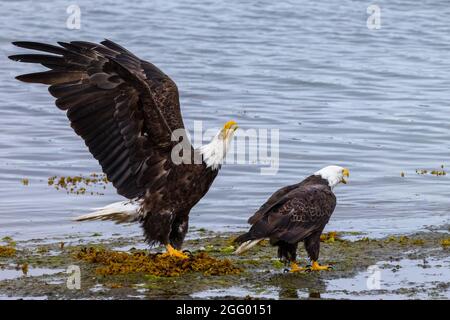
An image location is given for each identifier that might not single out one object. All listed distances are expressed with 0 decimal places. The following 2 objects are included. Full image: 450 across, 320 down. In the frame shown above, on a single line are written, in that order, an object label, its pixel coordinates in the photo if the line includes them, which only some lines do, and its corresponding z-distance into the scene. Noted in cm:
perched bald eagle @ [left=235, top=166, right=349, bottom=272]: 1497
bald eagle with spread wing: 1531
